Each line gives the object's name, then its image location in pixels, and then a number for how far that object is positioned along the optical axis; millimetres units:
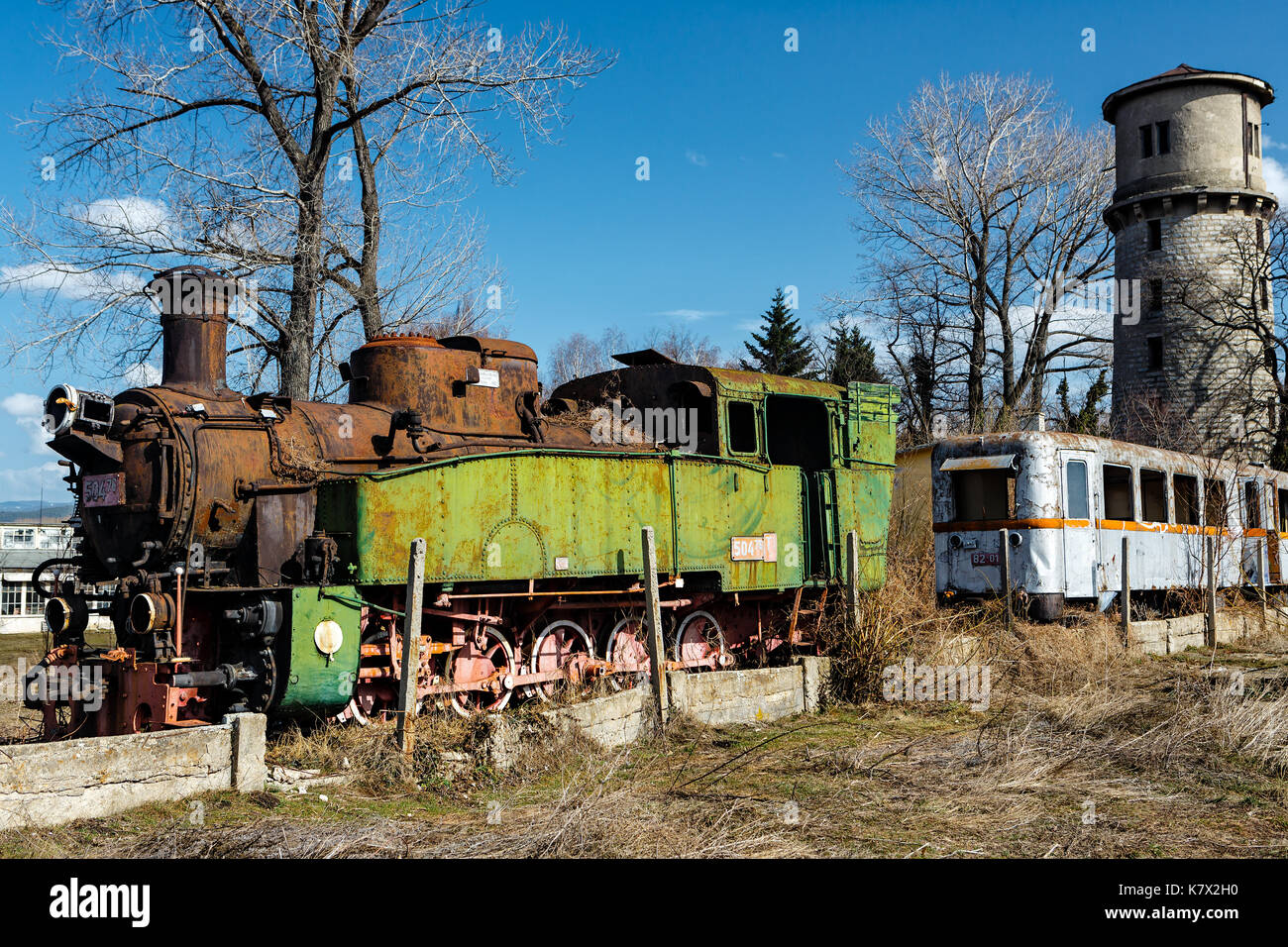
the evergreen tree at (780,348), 43469
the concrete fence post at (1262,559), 19638
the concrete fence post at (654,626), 8859
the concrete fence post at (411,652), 7418
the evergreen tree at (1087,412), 30750
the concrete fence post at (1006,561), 13203
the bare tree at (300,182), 14625
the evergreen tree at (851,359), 39375
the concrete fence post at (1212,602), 15734
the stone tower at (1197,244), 33062
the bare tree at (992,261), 32438
